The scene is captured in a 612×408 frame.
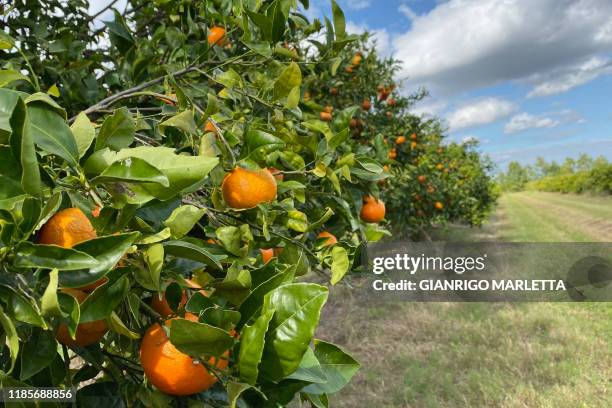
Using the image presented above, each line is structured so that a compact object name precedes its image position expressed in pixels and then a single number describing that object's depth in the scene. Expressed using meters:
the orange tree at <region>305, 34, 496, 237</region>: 4.11
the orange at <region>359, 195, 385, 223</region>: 1.59
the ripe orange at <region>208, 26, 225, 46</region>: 1.54
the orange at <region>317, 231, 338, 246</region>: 1.12
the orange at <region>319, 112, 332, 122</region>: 2.66
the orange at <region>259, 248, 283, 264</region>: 1.10
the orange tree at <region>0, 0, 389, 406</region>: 0.49
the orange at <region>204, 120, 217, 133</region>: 0.96
